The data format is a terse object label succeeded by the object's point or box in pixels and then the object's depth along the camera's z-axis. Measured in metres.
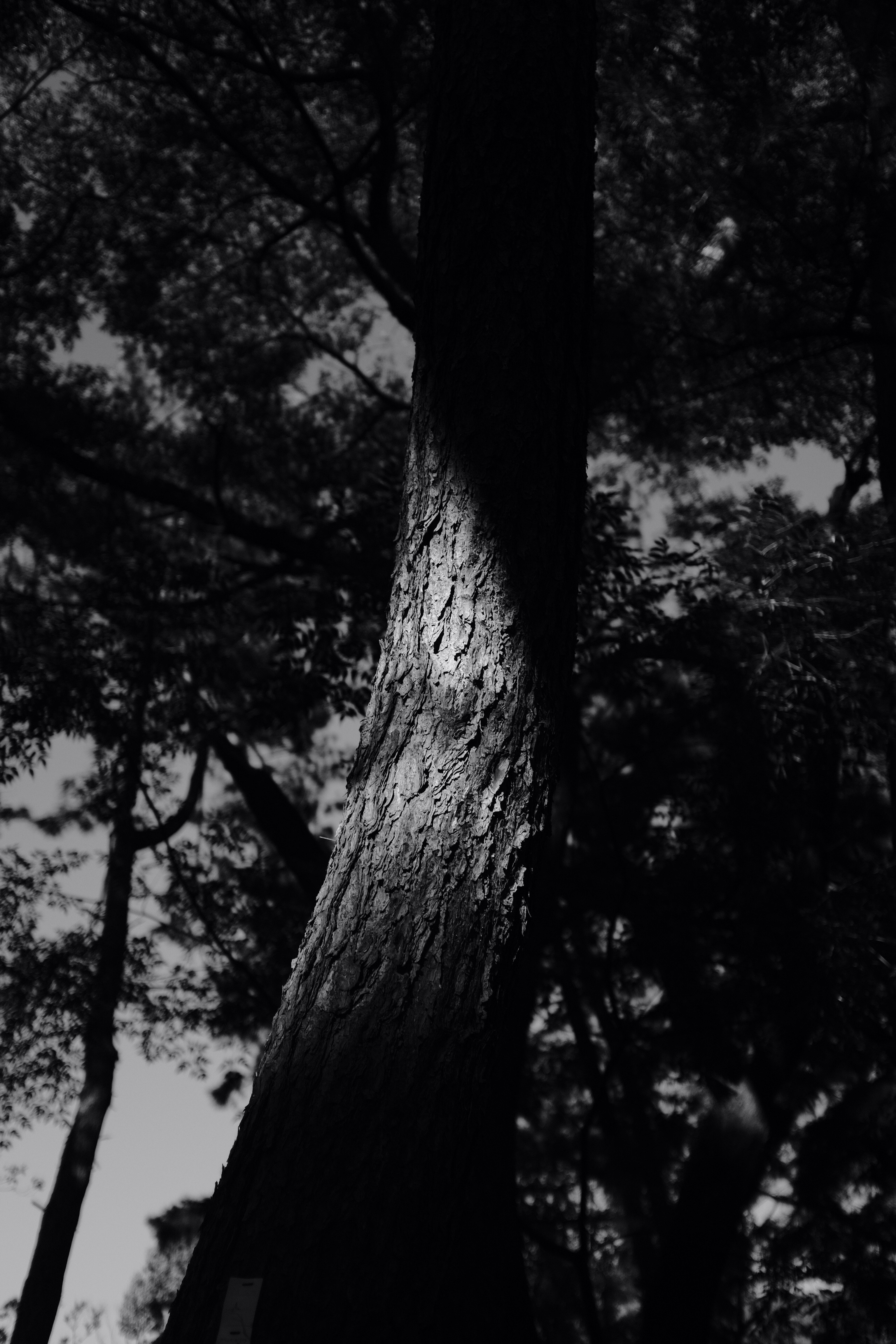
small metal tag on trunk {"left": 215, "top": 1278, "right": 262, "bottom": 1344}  1.68
